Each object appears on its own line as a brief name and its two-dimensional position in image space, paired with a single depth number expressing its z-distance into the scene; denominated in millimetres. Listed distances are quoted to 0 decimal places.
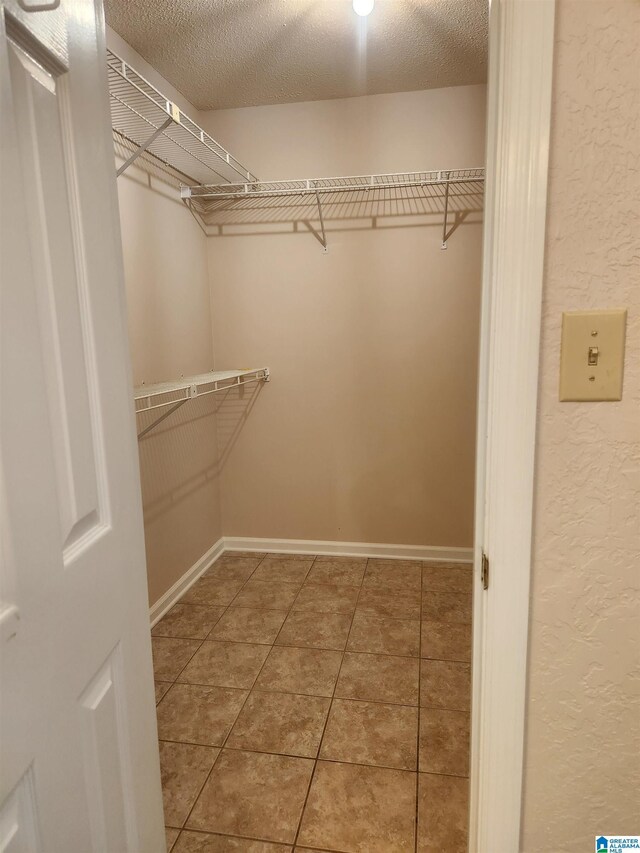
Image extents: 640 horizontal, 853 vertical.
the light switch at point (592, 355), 671
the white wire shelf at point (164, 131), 1709
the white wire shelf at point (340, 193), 2624
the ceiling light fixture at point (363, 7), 1869
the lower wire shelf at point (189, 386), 2049
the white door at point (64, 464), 605
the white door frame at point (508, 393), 639
